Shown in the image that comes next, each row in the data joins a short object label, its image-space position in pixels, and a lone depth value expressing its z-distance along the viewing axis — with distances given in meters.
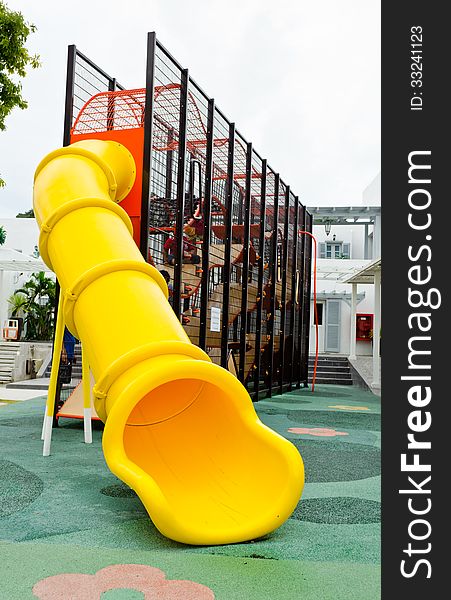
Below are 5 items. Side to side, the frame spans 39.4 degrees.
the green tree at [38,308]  18.25
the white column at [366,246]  22.32
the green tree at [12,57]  8.82
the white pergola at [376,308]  11.52
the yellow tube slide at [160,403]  2.66
